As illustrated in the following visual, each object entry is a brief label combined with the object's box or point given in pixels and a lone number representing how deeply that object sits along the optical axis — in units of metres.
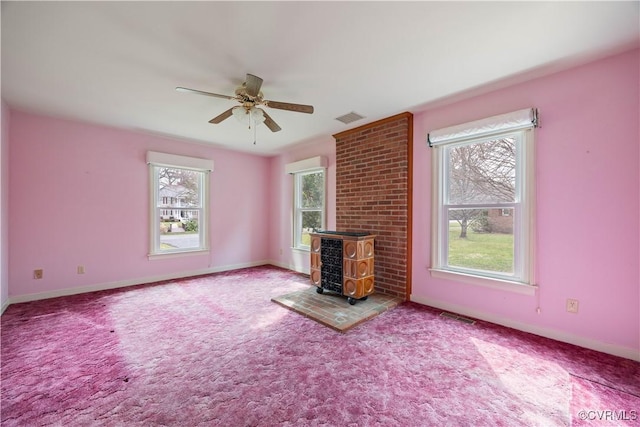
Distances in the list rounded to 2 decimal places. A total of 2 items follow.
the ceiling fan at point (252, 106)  2.28
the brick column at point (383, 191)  3.25
